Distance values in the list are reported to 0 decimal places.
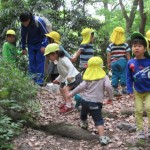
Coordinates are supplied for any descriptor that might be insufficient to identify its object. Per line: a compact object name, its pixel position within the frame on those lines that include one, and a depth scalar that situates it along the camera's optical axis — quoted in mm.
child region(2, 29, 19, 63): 8052
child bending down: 5473
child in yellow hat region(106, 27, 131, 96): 7277
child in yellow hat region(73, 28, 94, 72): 7504
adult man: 7378
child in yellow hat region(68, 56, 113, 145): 4633
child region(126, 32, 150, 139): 4566
